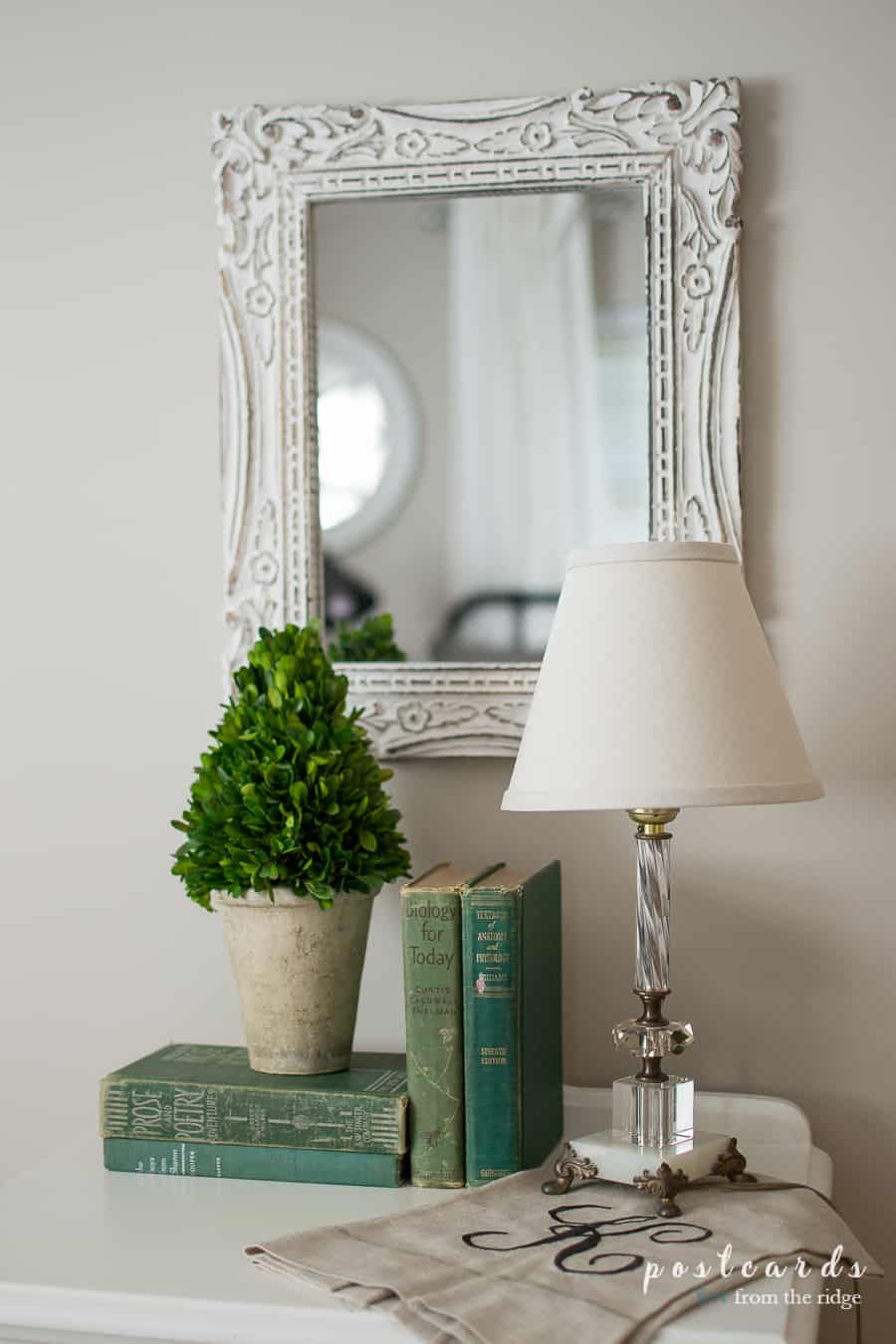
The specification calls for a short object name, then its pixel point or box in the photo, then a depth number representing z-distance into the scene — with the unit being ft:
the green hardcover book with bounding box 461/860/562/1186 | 3.79
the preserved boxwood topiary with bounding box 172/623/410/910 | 4.05
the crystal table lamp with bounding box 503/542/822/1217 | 3.38
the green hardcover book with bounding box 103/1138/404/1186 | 3.86
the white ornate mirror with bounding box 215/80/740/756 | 4.59
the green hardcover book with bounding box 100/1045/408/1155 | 3.87
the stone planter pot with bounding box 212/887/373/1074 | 4.10
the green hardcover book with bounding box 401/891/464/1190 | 3.83
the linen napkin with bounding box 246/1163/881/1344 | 2.95
